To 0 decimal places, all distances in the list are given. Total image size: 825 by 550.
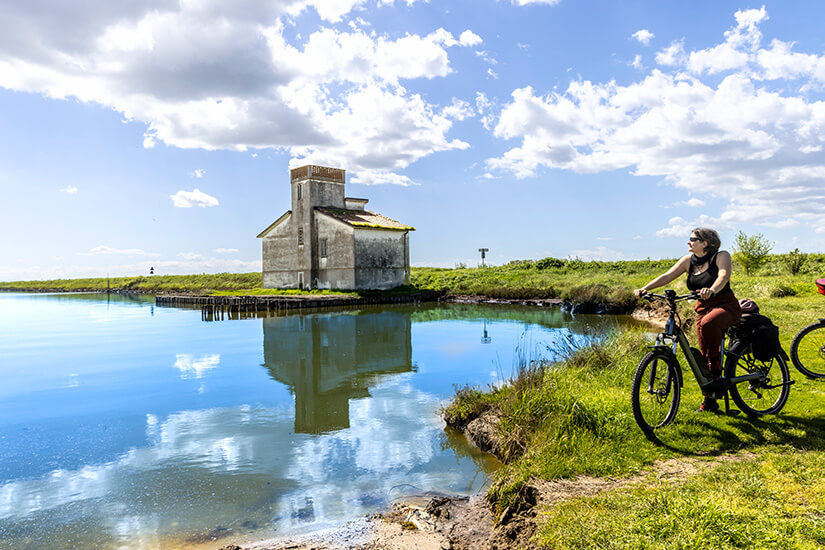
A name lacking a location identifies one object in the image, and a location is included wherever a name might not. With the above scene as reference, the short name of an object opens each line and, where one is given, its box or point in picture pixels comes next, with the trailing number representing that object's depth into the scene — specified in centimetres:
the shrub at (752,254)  2573
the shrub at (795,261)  2462
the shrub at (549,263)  4546
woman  507
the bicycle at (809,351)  657
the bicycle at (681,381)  498
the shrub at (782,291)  1684
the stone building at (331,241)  3619
